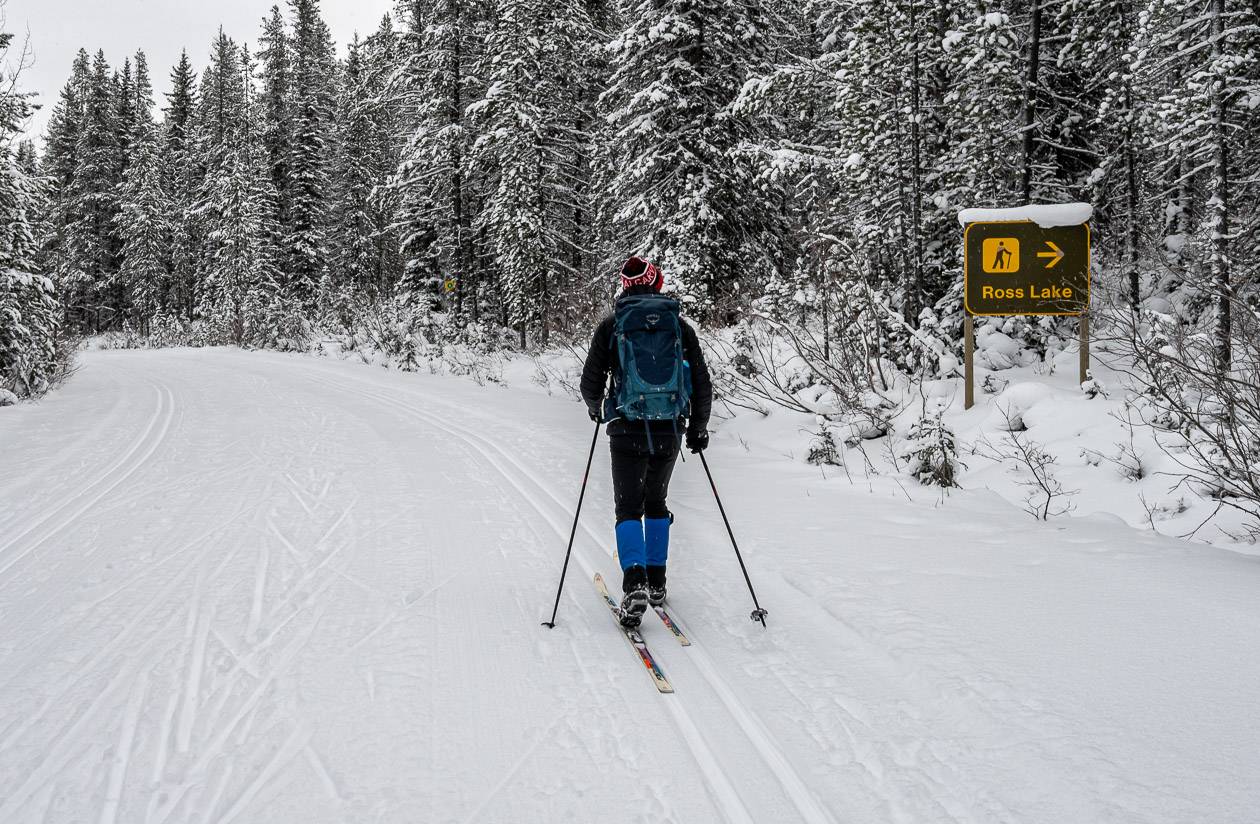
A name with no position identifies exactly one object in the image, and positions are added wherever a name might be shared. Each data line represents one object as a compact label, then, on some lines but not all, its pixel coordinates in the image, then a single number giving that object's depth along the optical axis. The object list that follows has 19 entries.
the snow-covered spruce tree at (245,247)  35.16
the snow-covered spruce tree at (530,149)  21.19
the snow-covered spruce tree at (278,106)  37.09
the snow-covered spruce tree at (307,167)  35.84
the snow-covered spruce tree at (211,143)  42.03
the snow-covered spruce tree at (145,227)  45.78
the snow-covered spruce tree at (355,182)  39.03
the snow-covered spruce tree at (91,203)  47.97
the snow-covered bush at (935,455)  7.84
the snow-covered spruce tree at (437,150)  23.47
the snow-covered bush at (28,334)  15.23
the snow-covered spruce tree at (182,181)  48.88
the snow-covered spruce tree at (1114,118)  11.34
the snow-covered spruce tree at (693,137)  16.64
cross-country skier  4.47
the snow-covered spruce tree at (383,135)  25.75
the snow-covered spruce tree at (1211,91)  10.72
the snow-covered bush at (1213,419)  5.26
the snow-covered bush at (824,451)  9.26
